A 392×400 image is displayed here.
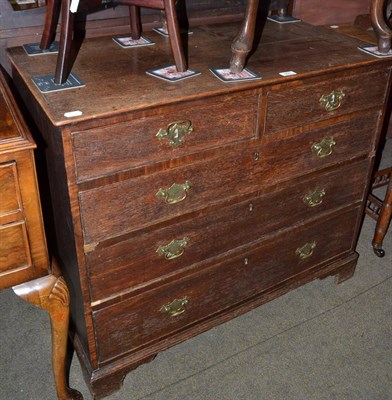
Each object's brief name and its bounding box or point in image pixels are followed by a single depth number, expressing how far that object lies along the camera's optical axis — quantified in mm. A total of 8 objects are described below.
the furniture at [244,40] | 1545
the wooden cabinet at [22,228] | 1235
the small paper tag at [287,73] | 1629
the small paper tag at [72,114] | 1283
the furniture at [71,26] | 1444
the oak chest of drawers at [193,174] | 1433
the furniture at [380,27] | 1815
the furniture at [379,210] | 2557
